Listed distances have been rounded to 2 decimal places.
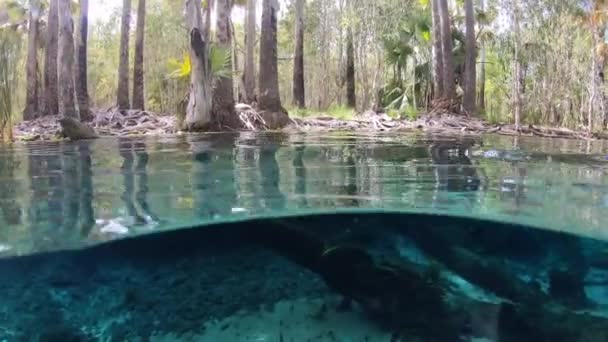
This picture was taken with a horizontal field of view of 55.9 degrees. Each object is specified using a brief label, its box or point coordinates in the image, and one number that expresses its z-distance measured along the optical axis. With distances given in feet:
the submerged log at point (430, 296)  9.42
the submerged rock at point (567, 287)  9.59
